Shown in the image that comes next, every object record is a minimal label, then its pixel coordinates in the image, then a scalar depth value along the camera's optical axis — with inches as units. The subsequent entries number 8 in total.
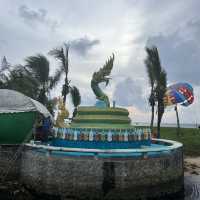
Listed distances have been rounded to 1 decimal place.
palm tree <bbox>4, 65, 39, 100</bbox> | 693.0
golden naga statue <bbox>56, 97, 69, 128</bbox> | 449.0
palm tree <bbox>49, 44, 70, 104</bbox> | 660.9
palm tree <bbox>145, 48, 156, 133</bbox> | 684.0
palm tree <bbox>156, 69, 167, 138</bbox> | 675.1
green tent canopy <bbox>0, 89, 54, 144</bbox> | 385.5
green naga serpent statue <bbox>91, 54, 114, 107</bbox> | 477.3
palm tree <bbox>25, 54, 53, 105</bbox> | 696.5
